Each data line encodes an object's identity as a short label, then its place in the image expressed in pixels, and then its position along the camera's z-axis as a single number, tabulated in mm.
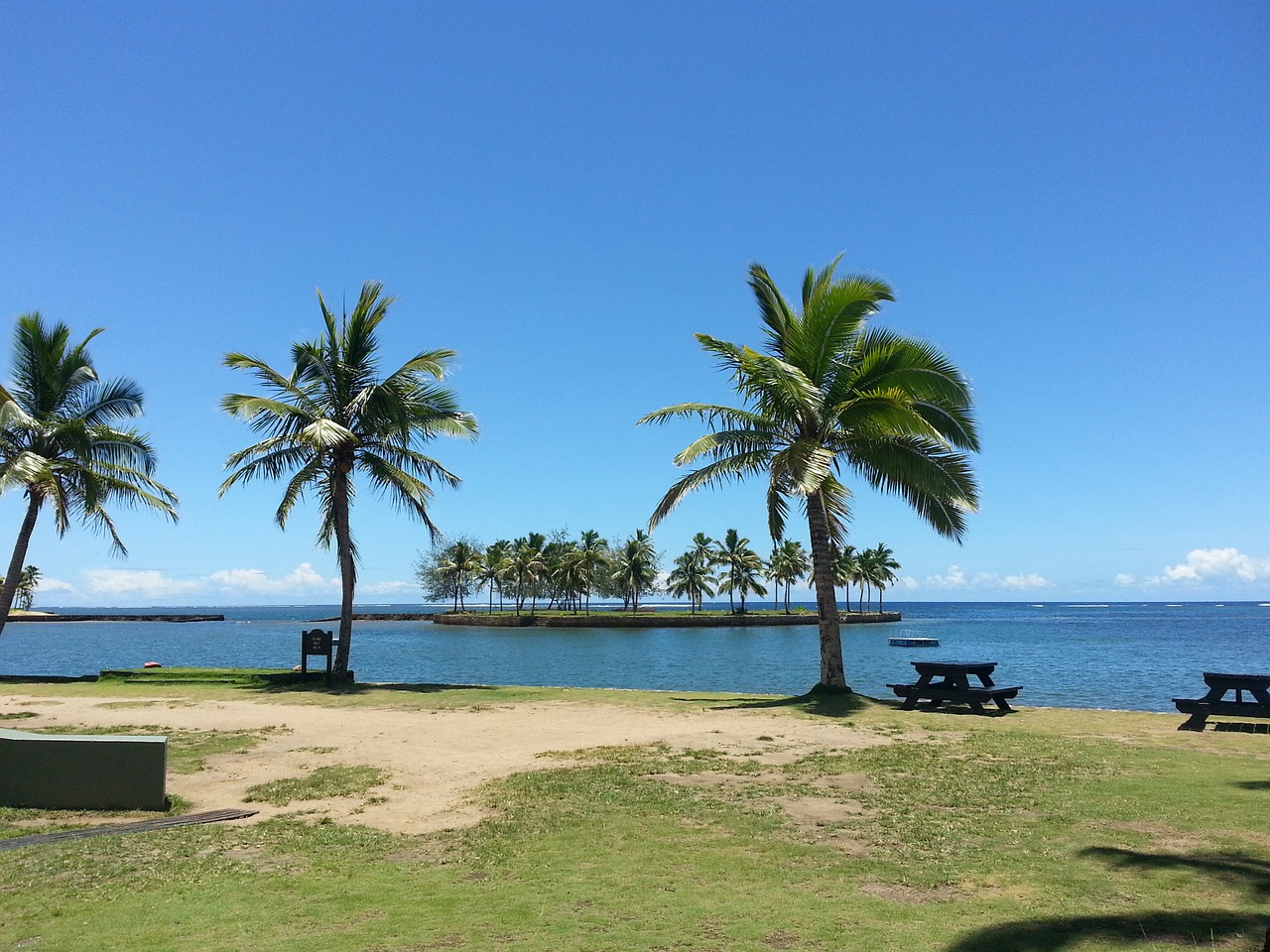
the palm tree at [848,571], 118238
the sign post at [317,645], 22578
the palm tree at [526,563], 99562
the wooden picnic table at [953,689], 15742
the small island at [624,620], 103812
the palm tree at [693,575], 114375
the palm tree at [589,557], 102688
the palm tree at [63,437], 23047
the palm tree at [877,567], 128250
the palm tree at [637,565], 107562
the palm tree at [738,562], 112250
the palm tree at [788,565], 120688
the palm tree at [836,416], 17062
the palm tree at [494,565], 105688
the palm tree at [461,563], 111562
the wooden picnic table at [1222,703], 13367
